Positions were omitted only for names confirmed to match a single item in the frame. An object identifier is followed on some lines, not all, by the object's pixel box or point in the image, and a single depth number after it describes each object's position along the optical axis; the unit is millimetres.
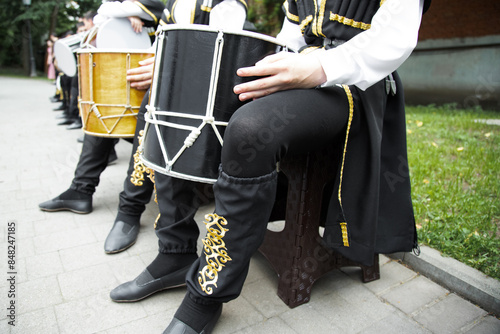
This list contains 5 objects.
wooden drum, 2033
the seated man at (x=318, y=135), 1176
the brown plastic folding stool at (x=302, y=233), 1519
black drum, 1253
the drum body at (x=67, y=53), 3744
